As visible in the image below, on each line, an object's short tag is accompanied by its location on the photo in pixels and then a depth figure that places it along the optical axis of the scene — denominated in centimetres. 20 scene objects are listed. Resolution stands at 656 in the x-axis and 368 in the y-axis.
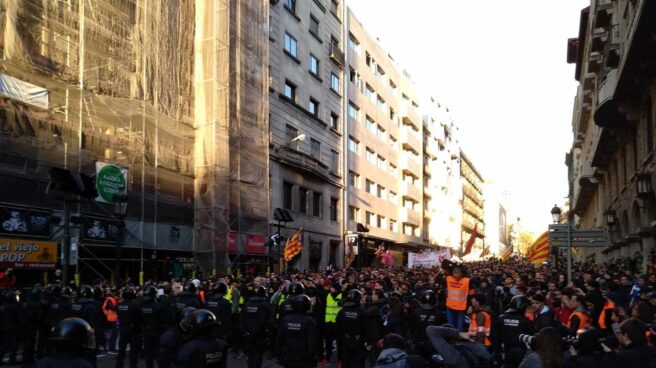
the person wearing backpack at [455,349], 565
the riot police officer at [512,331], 883
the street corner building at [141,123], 1814
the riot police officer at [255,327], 1056
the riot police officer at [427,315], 1014
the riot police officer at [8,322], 1172
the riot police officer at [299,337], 884
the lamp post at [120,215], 1512
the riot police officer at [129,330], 1140
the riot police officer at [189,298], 1166
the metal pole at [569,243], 1650
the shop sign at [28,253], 1653
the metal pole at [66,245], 1302
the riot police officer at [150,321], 1122
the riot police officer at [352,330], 1079
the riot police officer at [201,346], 573
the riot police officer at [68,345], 443
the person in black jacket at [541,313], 926
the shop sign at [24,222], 1698
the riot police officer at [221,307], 1203
